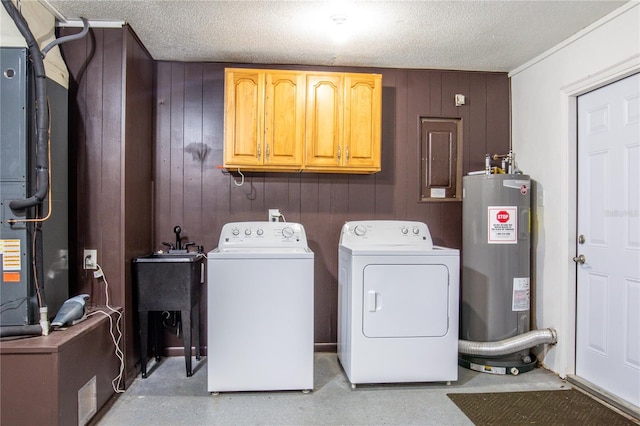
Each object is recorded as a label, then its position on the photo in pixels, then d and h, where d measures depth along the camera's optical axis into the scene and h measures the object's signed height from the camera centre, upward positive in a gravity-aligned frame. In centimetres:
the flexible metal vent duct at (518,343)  287 -94
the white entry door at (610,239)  237 -17
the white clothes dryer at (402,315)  260 -68
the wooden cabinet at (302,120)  298 +69
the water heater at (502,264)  296 -39
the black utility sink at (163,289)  272 -54
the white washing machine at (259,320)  248 -68
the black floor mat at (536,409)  226 -118
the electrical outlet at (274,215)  324 -3
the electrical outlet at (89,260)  258 -32
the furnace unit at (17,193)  204 +9
